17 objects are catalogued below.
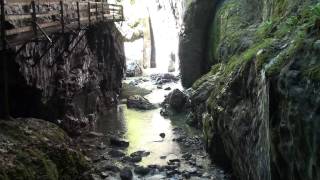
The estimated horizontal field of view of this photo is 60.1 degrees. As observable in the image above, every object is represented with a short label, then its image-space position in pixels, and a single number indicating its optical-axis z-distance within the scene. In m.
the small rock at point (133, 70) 26.99
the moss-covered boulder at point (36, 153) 6.18
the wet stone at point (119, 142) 12.51
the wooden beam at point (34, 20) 8.08
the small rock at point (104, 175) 10.00
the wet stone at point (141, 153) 11.59
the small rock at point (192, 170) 10.22
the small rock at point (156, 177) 10.01
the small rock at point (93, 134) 13.24
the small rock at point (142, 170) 10.27
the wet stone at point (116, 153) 11.61
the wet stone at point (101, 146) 12.24
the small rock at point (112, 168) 10.44
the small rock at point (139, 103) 17.59
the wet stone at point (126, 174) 9.93
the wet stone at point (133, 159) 11.10
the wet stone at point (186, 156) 11.31
